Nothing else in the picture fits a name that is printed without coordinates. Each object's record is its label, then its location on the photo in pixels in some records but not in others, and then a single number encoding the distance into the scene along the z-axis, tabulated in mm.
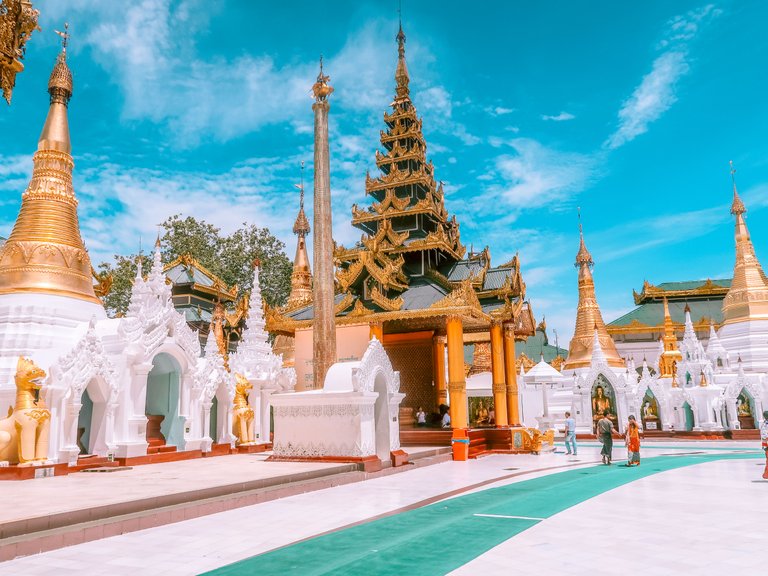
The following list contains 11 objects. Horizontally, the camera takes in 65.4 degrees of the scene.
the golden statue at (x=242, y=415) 17281
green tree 36469
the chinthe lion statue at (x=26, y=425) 10805
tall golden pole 13898
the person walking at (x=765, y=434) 10787
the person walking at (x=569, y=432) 18031
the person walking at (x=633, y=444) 14266
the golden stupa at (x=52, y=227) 15047
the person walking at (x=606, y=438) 14719
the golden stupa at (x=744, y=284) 31609
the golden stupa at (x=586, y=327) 35188
